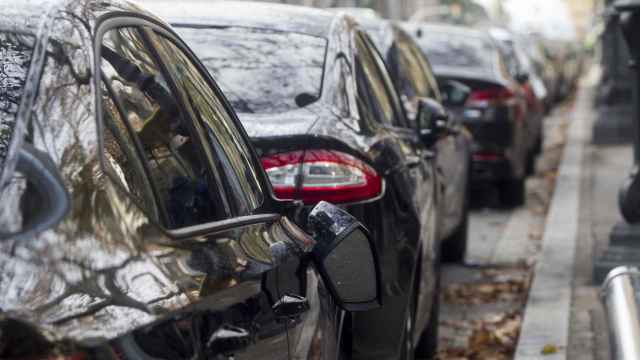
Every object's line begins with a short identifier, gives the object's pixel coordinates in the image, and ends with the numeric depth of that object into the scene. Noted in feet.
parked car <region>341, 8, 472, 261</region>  62.63
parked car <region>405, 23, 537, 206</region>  96.80
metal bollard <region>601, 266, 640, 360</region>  28.82
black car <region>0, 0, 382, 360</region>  17.24
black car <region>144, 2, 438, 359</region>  41.49
